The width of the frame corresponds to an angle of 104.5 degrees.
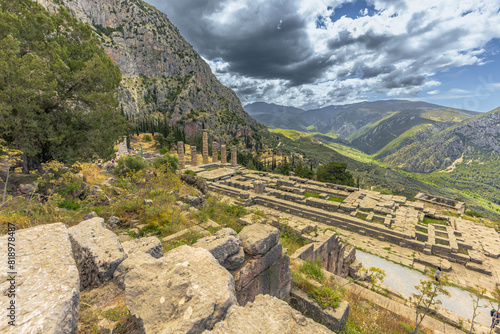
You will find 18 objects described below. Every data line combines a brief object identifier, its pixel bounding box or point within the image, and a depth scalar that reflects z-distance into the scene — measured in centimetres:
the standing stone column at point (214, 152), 3997
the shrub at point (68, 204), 797
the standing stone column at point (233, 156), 3738
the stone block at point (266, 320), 254
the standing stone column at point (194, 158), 3512
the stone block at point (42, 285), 192
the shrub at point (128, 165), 1766
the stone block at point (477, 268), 1300
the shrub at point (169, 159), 2564
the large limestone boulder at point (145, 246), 440
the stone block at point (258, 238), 495
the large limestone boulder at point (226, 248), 436
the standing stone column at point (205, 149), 3791
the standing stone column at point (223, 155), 3723
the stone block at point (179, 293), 248
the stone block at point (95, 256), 392
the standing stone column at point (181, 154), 3452
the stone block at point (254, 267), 455
